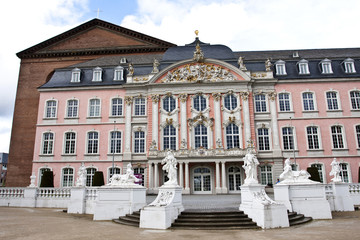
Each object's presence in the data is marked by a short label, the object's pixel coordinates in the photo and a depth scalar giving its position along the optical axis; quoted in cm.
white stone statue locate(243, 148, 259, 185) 1319
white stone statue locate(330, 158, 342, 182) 1607
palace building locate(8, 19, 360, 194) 2747
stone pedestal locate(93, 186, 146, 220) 1364
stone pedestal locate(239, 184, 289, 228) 1088
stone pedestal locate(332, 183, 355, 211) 1538
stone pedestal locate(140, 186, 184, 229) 1104
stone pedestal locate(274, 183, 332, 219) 1327
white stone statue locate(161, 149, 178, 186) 1305
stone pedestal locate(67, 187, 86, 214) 1612
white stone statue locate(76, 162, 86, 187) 1690
